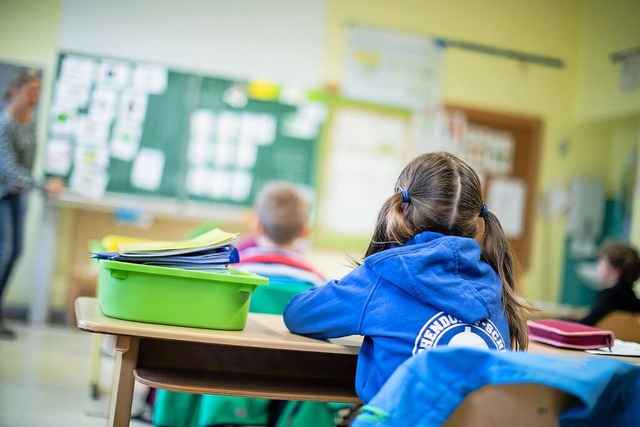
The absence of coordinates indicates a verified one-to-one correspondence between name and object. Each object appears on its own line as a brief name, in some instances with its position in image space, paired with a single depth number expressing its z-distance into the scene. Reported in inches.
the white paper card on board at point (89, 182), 213.8
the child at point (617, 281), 119.6
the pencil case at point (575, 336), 80.3
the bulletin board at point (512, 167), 254.2
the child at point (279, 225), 103.7
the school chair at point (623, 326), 103.2
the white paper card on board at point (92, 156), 215.0
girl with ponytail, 60.7
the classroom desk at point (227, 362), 61.7
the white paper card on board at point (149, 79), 220.1
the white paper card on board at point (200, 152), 224.8
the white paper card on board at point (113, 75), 217.5
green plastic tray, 63.3
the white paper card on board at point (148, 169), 220.1
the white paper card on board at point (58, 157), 213.3
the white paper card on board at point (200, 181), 224.8
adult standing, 178.9
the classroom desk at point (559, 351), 75.0
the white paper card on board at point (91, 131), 216.1
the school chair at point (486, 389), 45.7
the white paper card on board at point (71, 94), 215.0
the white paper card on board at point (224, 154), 226.8
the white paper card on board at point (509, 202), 256.2
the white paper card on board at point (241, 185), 228.5
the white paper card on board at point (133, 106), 218.8
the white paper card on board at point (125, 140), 218.4
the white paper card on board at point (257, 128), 229.0
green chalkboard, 215.6
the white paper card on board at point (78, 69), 215.3
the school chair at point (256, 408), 94.0
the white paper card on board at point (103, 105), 217.2
